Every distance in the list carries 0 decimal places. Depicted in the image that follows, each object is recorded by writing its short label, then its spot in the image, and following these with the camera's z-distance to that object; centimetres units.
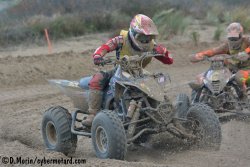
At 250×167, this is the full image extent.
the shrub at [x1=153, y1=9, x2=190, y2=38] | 3799
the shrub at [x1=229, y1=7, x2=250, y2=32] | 4097
